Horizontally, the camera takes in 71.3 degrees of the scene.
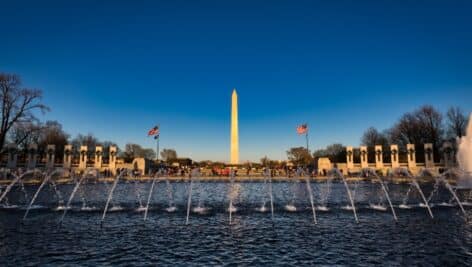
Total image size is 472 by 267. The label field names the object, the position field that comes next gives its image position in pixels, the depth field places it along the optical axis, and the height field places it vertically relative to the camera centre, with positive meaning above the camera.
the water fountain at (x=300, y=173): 52.36 -2.04
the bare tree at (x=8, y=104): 43.88 +7.78
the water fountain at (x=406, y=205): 15.40 -2.43
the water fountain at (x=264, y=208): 15.87 -2.39
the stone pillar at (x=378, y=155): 63.59 +0.98
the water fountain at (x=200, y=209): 14.73 -2.40
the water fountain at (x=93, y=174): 46.45 -1.78
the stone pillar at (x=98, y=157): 61.39 +0.89
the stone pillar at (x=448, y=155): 53.68 +0.99
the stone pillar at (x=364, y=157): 64.28 +0.80
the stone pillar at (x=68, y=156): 58.58 +0.94
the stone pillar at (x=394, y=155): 62.12 +0.96
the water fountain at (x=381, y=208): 14.30 -2.40
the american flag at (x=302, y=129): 54.72 +5.35
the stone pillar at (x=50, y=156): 57.17 +1.03
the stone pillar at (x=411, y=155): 61.07 +1.02
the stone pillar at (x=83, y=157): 60.03 +0.86
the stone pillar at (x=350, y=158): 65.16 +0.62
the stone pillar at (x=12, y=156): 52.66 +0.95
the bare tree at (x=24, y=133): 49.44 +5.21
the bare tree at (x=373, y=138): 87.62 +6.19
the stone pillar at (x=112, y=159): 61.97 +0.50
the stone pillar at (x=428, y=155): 58.98 +1.07
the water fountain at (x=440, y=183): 16.42 -2.36
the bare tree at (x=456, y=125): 62.62 +6.89
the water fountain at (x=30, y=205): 14.79 -2.37
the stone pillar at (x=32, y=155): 55.34 +1.15
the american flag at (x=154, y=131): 57.24 +5.32
